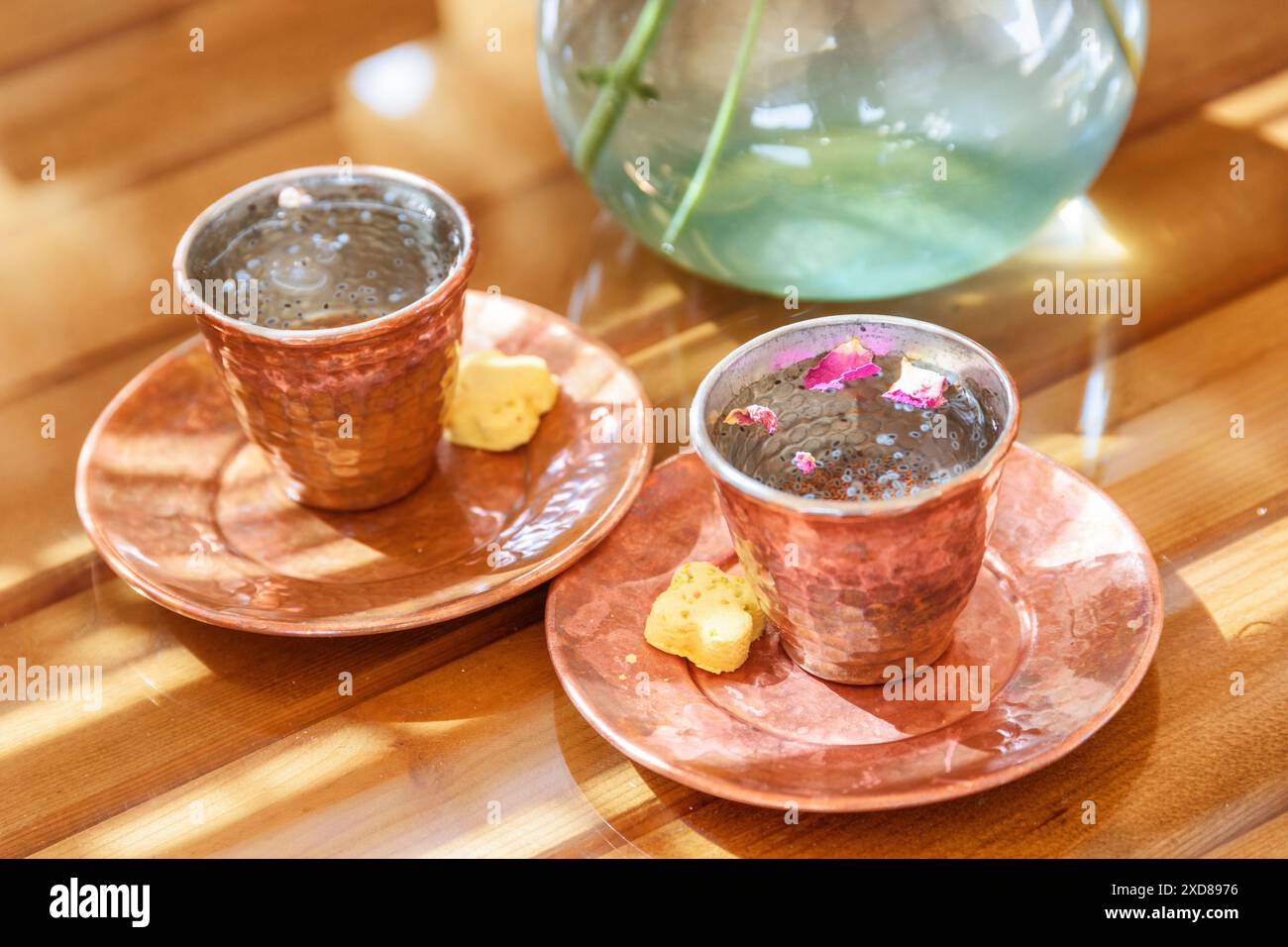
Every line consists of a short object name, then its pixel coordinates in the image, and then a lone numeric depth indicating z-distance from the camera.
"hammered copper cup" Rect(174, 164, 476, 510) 0.58
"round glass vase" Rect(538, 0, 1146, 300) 0.61
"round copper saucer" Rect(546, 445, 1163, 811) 0.48
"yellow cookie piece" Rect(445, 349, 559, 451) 0.66
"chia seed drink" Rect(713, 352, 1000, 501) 0.54
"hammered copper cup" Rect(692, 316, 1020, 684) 0.48
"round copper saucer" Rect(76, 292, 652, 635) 0.57
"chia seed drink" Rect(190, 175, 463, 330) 0.63
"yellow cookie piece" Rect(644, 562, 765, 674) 0.53
